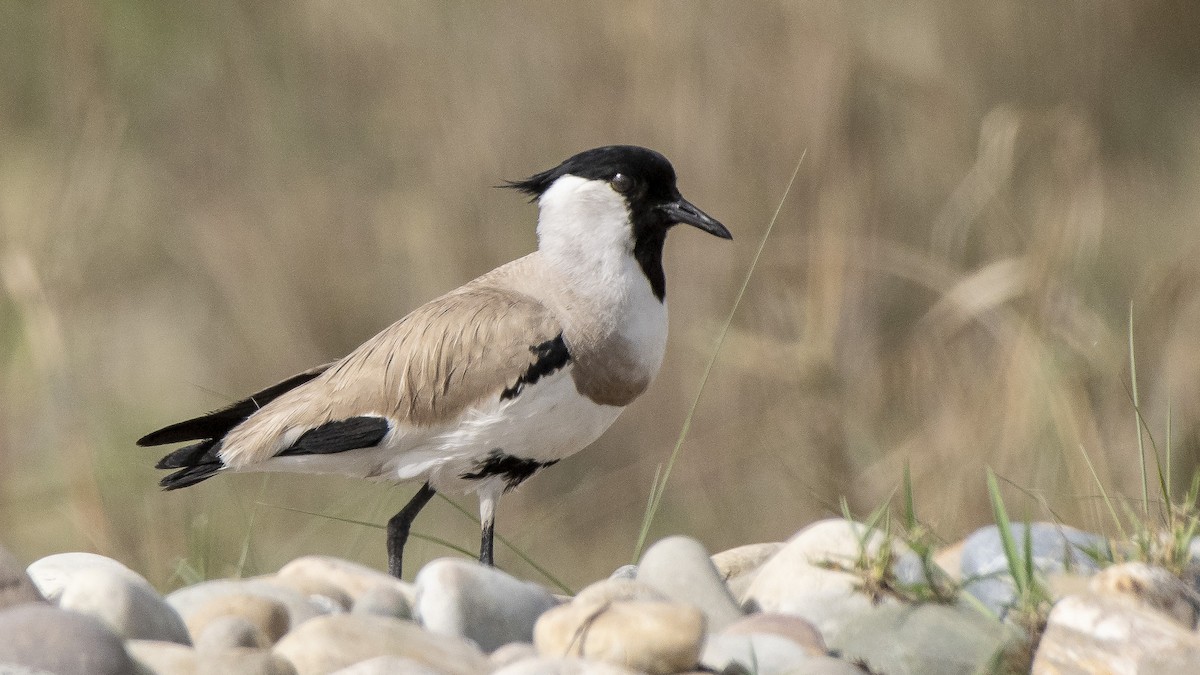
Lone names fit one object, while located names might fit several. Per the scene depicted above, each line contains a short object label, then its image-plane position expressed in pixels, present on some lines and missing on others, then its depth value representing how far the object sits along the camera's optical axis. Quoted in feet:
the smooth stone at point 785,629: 16.97
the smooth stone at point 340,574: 19.35
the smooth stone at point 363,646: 15.80
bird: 22.88
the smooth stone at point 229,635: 16.03
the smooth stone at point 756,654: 16.51
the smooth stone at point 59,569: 18.83
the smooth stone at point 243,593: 17.75
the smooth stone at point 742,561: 22.97
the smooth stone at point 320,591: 18.76
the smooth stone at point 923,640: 17.26
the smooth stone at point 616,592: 16.87
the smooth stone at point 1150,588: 17.07
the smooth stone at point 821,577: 18.38
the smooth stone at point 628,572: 22.61
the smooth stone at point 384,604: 17.90
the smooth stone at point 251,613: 17.15
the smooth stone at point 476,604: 17.70
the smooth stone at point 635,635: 15.75
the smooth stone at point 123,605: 16.46
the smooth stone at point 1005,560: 18.67
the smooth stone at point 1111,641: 15.70
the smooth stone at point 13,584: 16.16
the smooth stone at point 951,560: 21.18
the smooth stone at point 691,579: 19.08
